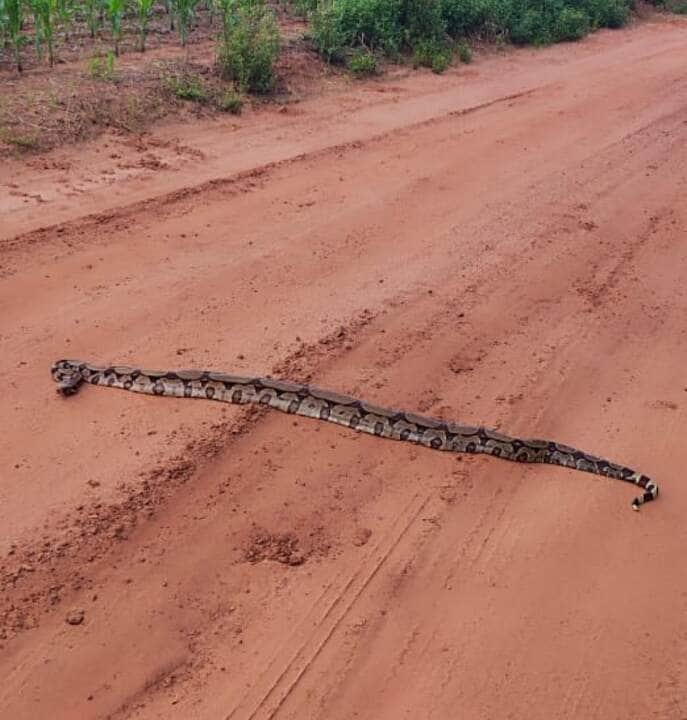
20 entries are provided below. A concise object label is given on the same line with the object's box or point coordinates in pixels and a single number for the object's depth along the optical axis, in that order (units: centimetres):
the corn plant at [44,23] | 1397
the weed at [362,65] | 1727
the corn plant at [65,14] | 1583
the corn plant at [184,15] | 1620
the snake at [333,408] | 703
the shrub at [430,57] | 1859
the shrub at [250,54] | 1479
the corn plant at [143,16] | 1555
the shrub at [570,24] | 2320
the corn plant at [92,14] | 1630
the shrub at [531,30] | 2184
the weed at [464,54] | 1970
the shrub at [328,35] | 1720
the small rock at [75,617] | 514
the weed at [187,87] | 1406
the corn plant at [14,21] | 1358
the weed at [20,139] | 1159
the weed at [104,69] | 1372
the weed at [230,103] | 1428
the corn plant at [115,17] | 1517
